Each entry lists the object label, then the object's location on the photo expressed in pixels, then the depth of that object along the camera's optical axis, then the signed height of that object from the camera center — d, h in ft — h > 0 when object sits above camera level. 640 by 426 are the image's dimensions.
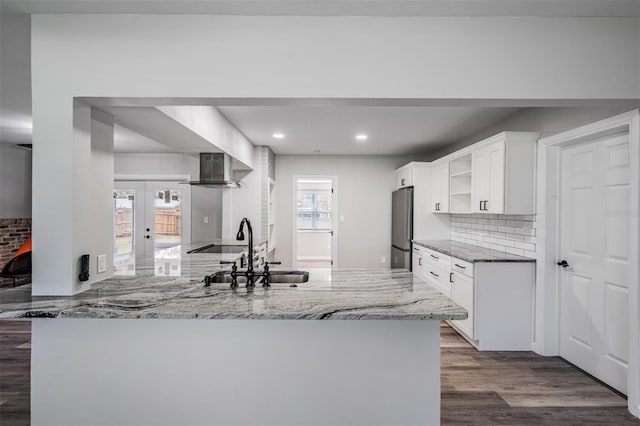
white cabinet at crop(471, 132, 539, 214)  10.75 +1.34
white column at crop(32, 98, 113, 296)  6.00 +0.27
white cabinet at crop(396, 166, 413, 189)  18.25 +2.05
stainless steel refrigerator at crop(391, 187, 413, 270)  17.80 -0.77
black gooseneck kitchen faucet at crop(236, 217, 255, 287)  7.10 -1.25
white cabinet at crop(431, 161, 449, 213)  15.72 +1.22
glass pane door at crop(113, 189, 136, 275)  19.42 -0.71
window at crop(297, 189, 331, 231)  30.58 +0.22
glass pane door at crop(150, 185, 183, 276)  19.77 -0.35
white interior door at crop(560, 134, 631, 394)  8.32 -1.13
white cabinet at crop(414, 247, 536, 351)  10.82 -2.91
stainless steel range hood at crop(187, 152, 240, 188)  13.57 +1.74
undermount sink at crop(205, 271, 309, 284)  8.00 -1.56
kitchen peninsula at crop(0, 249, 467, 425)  6.00 -2.80
